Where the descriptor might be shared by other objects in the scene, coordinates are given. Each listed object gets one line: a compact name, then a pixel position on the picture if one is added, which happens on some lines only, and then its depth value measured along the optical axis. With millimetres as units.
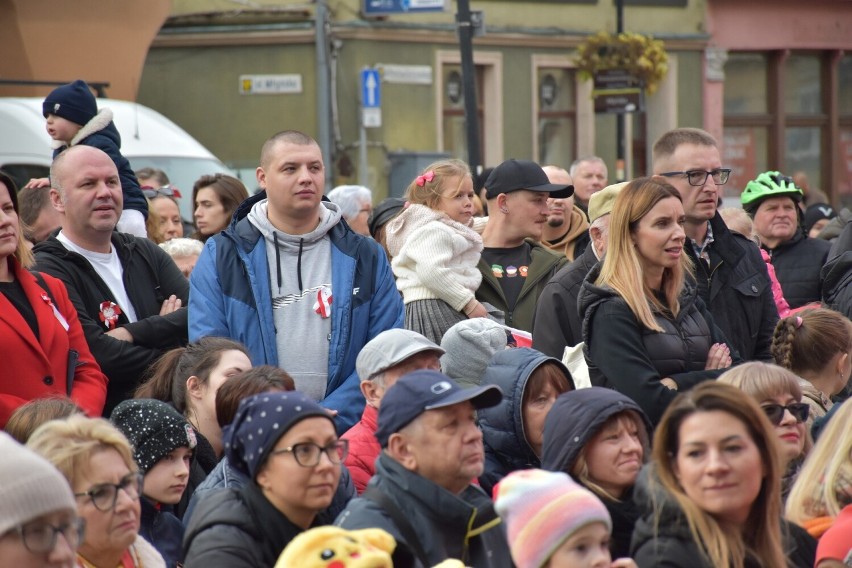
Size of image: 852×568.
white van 25022
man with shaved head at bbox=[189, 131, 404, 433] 12017
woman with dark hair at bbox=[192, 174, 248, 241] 16826
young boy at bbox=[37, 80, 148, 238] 15493
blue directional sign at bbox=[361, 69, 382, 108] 42972
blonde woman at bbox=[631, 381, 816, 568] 8203
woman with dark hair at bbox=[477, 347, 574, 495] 10968
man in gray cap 10758
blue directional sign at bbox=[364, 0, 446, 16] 37428
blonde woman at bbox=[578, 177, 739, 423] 11110
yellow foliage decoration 46658
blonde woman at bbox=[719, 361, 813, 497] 10593
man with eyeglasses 12998
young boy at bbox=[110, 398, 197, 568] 9986
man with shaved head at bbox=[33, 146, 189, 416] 12594
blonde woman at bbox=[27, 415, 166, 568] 8136
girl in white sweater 13717
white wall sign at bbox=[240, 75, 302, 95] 44021
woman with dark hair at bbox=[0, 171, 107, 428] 10998
